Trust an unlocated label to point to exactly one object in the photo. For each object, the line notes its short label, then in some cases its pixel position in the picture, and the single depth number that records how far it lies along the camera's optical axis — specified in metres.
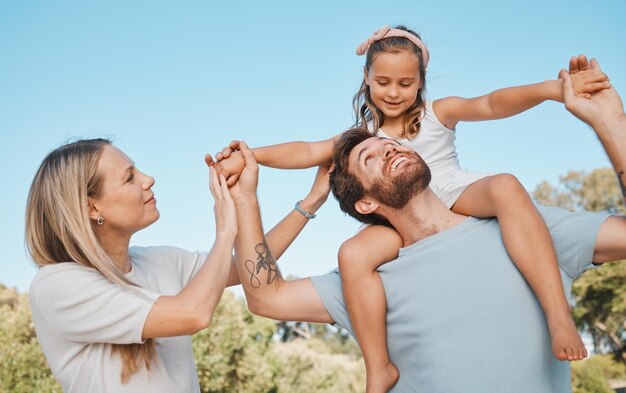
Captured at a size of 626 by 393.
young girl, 2.60
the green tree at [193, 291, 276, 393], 15.55
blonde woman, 2.45
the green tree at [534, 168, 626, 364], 21.50
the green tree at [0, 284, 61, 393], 13.67
